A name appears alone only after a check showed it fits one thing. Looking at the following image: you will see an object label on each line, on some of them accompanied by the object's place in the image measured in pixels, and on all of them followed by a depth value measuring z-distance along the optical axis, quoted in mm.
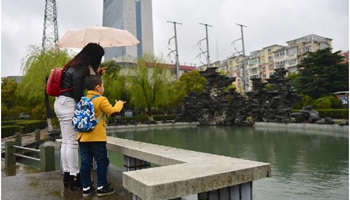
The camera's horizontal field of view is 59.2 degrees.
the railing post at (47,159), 4723
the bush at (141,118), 23062
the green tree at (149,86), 23531
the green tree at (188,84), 28156
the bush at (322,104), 19062
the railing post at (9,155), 6281
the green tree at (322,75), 25406
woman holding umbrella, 2988
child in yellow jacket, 2756
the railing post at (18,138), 7803
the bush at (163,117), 24870
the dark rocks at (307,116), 13950
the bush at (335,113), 16288
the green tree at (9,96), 23145
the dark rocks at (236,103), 16750
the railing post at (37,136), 9711
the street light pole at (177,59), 30359
